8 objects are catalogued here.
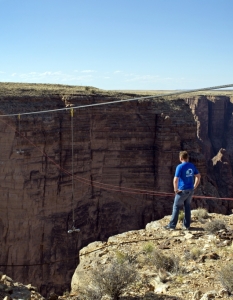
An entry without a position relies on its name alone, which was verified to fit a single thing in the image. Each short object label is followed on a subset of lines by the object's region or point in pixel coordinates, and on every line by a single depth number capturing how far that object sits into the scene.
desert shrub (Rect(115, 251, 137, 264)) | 7.23
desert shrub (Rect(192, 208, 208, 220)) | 10.07
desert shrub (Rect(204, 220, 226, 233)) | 8.64
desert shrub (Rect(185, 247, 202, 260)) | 7.21
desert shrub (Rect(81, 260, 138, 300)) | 5.75
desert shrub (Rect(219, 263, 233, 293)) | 5.57
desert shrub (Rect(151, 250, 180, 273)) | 6.78
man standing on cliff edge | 8.62
